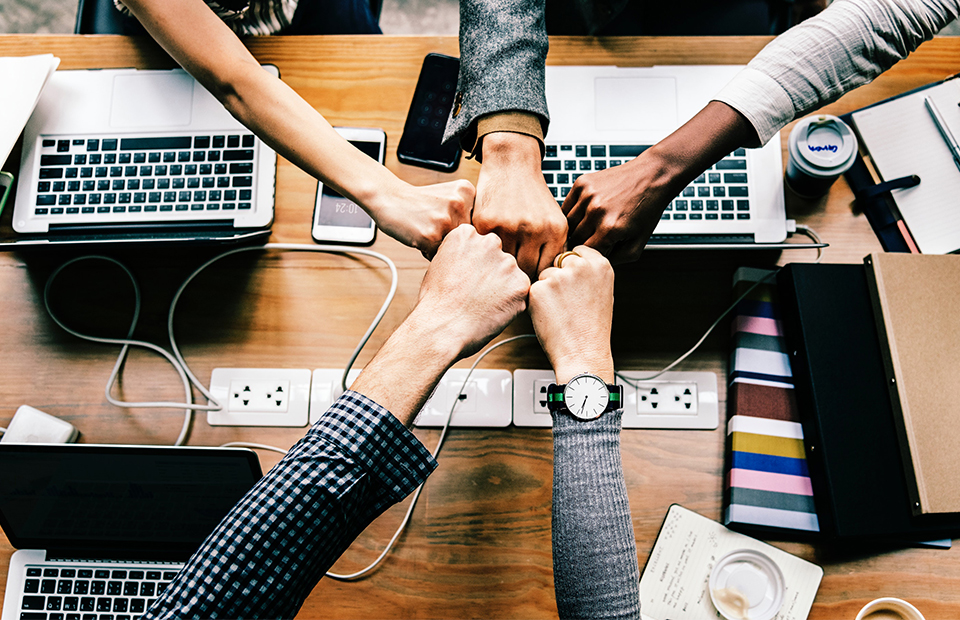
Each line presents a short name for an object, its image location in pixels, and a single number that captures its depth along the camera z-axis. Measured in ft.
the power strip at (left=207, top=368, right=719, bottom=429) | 2.89
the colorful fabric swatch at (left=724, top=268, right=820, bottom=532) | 2.69
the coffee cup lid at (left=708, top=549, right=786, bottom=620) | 2.62
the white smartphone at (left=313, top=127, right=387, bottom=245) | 3.08
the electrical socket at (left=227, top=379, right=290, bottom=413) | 2.93
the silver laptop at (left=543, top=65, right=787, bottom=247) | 2.85
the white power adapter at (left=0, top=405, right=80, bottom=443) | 2.82
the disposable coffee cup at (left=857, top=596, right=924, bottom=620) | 2.54
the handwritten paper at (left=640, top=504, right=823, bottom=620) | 2.66
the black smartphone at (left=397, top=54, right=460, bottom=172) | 3.13
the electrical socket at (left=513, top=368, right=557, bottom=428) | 2.89
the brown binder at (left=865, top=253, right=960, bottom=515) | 2.56
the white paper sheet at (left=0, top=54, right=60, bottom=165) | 2.86
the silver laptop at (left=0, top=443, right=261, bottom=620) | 2.46
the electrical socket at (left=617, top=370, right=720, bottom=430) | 2.89
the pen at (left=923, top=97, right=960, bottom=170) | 2.93
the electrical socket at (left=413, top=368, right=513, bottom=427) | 2.89
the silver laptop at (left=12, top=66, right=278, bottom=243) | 2.91
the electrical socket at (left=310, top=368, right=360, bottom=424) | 2.93
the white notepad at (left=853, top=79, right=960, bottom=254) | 2.93
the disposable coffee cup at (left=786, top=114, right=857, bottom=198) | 2.80
